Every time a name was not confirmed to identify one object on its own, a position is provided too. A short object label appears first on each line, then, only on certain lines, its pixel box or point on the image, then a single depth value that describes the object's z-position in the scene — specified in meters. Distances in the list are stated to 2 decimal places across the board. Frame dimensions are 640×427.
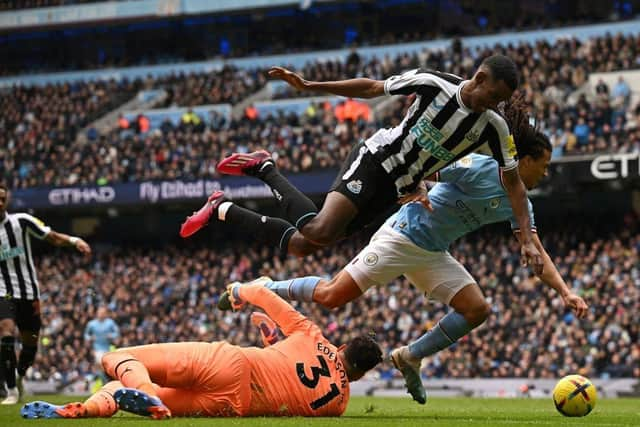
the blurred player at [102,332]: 18.47
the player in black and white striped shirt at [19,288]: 12.30
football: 9.03
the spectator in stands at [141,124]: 34.94
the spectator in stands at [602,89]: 27.03
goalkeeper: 7.57
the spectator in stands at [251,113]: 32.38
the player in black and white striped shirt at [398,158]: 8.52
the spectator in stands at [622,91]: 26.83
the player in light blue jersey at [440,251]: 9.52
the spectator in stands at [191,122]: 32.81
